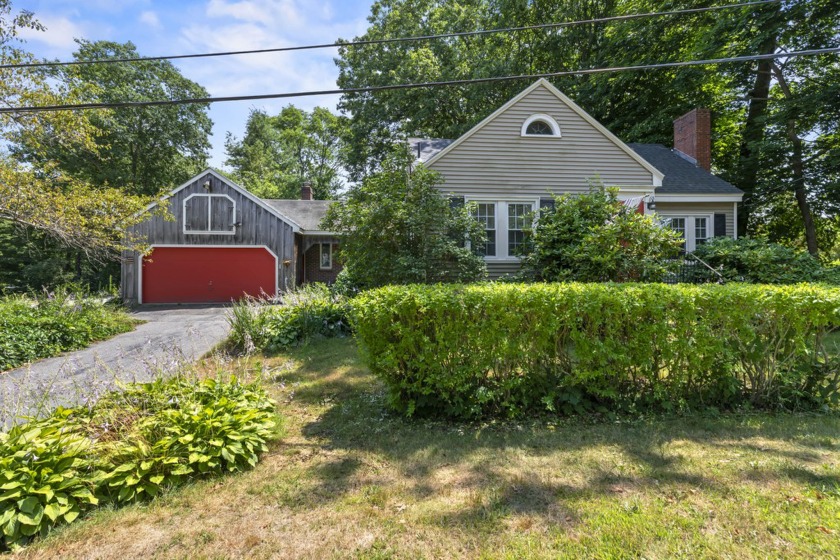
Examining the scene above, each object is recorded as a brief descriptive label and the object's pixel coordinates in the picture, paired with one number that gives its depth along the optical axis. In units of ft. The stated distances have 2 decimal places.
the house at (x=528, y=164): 36.17
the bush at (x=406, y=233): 28.19
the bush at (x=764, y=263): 31.07
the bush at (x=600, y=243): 26.63
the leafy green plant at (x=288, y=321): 25.95
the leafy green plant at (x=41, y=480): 8.23
